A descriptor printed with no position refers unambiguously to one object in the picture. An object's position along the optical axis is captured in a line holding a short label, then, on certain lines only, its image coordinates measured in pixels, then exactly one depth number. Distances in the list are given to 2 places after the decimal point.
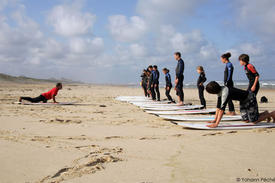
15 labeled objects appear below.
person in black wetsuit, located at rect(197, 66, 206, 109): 8.15
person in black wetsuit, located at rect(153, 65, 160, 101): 12.12
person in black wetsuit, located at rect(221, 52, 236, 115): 6.60
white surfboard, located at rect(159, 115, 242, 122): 5.95
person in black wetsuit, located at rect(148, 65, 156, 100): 12.54
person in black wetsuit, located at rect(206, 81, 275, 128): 4.90
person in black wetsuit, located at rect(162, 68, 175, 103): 10.94
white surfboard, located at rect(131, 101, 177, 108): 9.44
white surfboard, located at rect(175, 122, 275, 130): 4.90
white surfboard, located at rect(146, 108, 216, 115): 7.24
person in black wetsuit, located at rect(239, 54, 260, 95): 5.73
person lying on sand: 9.68
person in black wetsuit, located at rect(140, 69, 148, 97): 15.64
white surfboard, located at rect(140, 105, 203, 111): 8.24
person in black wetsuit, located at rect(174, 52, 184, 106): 8.83
